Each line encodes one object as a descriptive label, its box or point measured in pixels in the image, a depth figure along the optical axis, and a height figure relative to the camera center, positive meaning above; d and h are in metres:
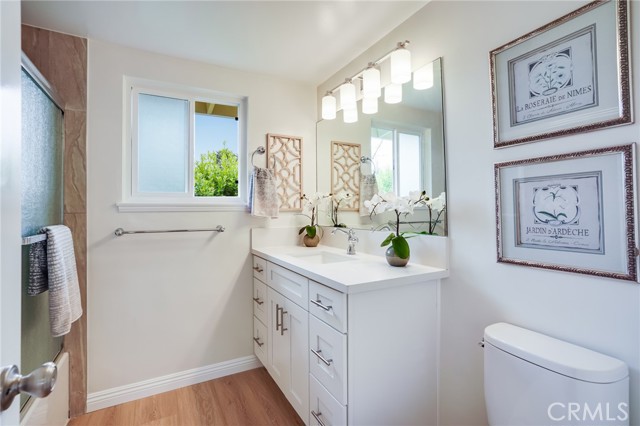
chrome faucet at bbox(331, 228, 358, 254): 1.94 -0.15
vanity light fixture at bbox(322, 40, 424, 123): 1.55 +0.78
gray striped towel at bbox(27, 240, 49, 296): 1.23 -0.20
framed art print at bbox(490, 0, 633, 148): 0.92 +0.49
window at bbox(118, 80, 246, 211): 1.97 +0.50
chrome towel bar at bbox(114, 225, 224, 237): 1.84 -0.07
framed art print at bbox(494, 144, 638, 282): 0.91 +0.01
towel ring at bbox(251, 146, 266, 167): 2.23 +0.51
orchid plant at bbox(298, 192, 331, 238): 2.26 +0.08
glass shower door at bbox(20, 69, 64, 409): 1.23 +0.15
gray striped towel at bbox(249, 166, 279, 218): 2.14 +0.18
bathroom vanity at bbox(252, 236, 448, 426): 1.21 -0.55
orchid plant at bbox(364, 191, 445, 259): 1.47 +0.05
